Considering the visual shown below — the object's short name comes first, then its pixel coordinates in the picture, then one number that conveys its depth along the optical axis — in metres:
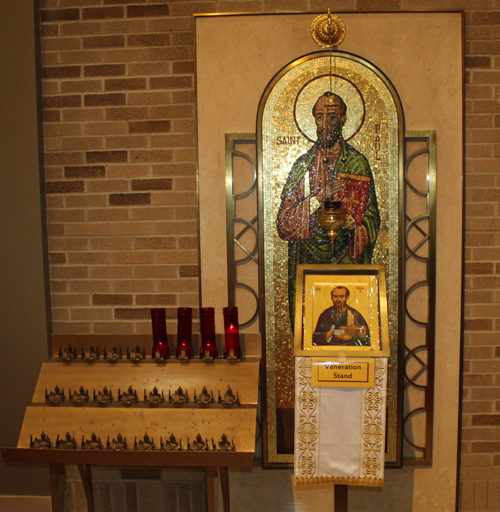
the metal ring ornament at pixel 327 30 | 1.99
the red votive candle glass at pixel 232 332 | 1.86
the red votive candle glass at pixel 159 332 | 1.89
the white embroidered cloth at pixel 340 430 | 1.72
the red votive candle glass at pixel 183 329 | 1.89
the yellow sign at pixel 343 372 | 1.70
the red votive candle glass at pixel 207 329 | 1.88
